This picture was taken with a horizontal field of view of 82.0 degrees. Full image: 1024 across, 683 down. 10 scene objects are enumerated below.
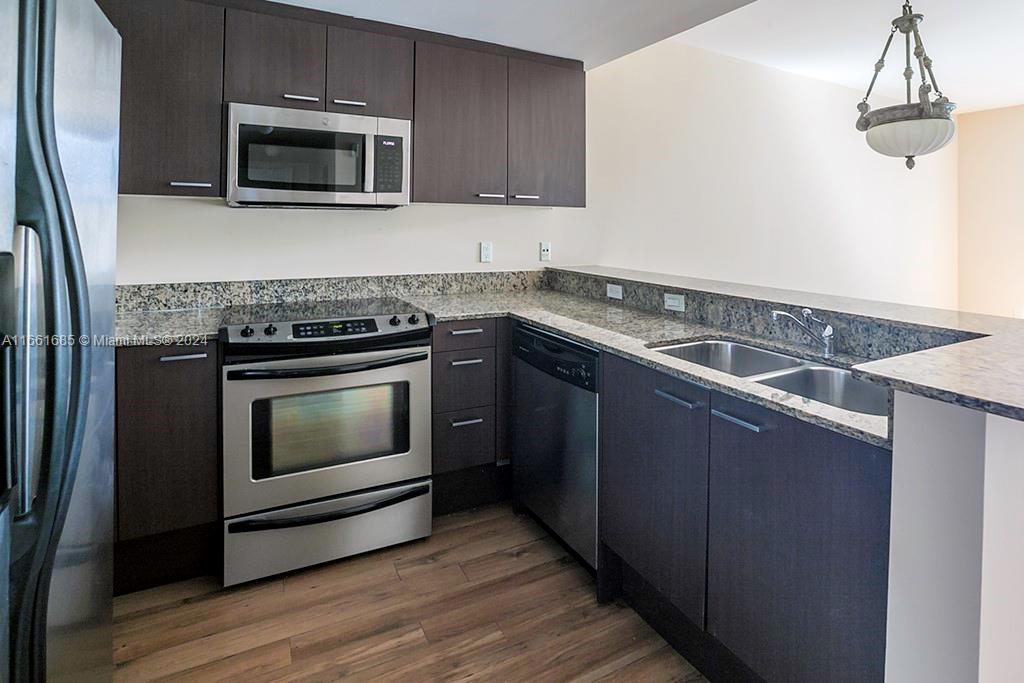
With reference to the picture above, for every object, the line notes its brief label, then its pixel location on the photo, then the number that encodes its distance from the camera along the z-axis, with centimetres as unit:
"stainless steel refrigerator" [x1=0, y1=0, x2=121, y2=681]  86
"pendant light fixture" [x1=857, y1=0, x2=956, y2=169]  262
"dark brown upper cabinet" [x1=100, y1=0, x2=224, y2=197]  213
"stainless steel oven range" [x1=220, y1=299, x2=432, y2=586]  209
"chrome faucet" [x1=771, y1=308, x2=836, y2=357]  183
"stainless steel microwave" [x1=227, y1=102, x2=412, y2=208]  229
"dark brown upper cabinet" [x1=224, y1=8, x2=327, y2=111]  228
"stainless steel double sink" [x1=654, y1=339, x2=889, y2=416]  167
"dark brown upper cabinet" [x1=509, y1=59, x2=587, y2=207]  293
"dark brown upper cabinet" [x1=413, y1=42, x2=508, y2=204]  269
